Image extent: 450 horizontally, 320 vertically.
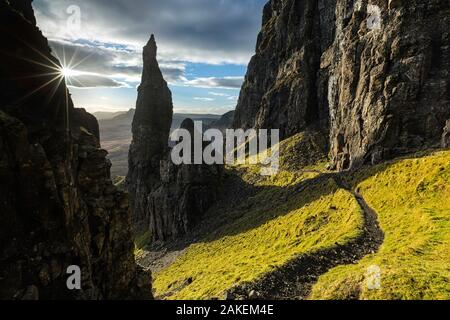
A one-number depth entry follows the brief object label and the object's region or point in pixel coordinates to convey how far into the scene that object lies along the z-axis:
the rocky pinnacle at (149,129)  174.25
